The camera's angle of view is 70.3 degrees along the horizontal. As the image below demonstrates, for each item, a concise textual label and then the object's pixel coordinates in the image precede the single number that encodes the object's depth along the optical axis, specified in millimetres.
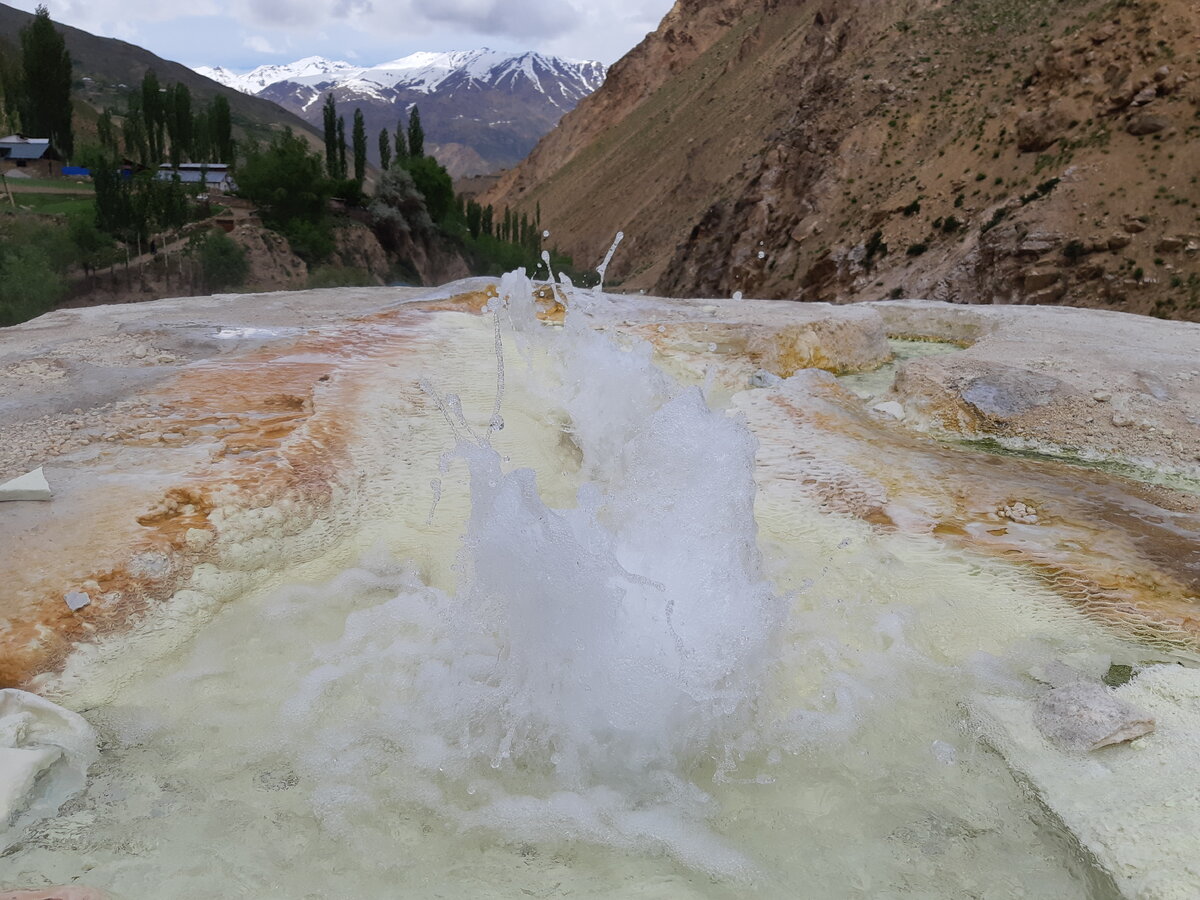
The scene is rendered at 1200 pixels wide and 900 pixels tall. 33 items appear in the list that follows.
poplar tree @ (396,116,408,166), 36922
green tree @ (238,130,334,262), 29656
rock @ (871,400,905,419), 6668
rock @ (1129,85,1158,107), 19828
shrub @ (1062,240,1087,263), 18781
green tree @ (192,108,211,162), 39219
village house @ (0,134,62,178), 34344
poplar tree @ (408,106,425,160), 37688
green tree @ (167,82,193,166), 38312
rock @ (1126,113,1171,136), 19391
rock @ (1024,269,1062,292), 19016
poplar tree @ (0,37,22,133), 37719
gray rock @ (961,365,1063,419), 6430
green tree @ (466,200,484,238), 40781
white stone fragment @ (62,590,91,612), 3336
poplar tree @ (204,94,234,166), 38594
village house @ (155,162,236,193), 35000
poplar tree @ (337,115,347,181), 37125
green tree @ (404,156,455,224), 35906
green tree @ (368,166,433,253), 33188
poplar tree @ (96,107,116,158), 36444
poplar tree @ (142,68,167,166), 38062
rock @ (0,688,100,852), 2492
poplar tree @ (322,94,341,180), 35750
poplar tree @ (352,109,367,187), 36781
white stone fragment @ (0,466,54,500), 3811
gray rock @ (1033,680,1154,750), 2838
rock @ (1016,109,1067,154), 21641
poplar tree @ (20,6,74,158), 35875
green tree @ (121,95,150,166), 37719
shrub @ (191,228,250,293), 25094
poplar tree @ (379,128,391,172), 38344
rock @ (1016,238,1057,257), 19391
